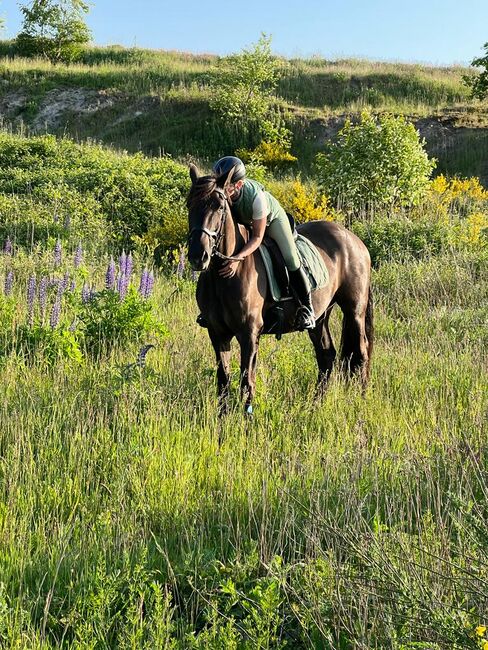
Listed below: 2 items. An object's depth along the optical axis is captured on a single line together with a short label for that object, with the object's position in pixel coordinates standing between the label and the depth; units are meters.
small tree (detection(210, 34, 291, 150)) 26.89
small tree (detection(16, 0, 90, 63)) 42.22
